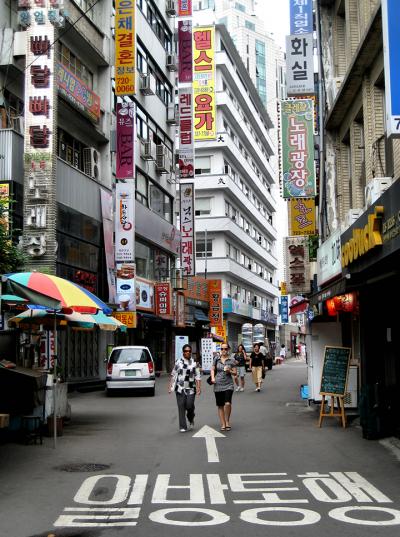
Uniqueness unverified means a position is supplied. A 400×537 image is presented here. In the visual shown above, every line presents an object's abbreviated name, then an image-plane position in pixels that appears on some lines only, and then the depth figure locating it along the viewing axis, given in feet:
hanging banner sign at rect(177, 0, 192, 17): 120.26
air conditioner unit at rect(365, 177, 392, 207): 37.42
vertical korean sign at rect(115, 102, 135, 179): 90.43
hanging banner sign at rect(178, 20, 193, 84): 115.03
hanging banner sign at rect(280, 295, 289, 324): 245.94
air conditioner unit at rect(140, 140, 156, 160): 112.16
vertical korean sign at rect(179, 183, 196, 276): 123.95
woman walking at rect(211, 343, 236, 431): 43.70
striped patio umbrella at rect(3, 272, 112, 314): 33.58
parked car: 73.00
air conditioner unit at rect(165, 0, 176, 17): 134.18
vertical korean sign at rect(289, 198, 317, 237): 61.87
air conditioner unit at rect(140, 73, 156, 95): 111.96
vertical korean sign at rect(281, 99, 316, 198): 57.98
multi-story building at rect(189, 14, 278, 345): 184.14
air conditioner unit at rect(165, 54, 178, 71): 131.95
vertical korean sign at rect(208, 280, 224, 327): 159.33
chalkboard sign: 44.16
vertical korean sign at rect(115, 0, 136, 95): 90.38
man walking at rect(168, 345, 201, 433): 43.60
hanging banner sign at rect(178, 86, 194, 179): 117.39
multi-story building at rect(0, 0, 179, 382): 72.95
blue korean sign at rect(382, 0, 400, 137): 24.95
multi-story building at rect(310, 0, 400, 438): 33.37
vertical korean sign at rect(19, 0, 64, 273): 71.41
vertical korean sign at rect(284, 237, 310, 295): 62.23
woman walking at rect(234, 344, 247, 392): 81.30
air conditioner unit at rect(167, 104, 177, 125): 131.26
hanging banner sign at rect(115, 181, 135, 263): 91.15
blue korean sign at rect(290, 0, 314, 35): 60.29
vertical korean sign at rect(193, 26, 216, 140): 153.38
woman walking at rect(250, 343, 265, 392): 78.95
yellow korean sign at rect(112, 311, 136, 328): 89.97
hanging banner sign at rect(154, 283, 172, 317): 113.50
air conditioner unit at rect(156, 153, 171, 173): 120.83
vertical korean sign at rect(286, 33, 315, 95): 59.77
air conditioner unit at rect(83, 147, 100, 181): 89.56
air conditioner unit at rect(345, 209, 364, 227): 46.15
